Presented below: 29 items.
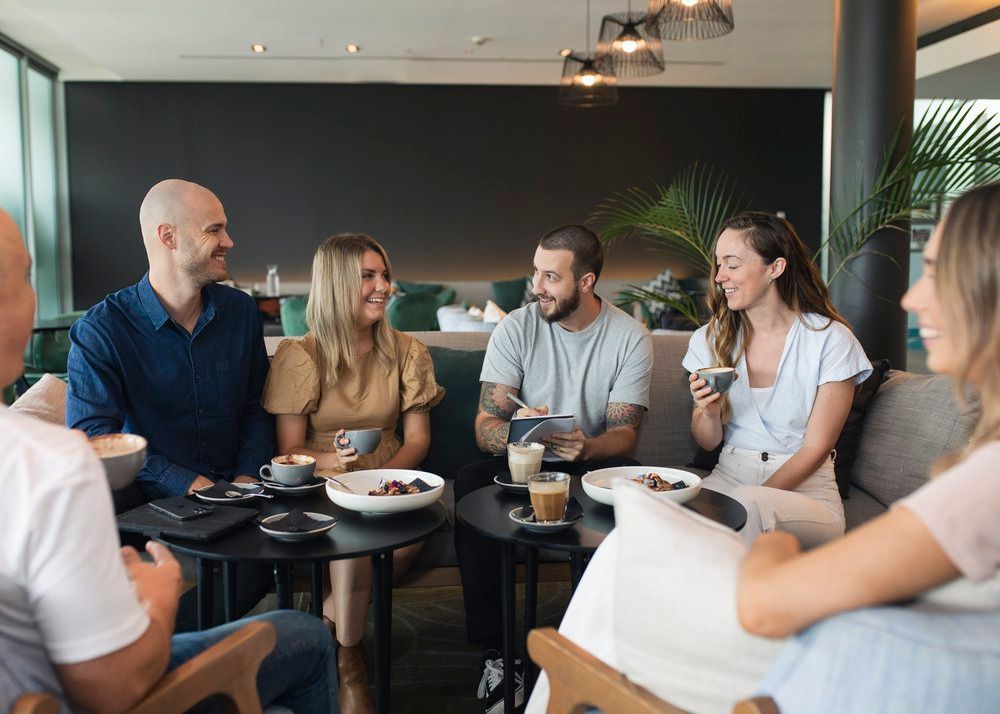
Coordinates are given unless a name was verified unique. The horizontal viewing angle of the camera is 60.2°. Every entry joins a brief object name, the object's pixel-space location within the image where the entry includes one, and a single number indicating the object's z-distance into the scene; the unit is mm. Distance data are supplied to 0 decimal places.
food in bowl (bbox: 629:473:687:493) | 1954
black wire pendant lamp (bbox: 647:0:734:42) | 4594
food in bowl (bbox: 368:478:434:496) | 1935
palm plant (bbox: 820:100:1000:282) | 3369
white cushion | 1057
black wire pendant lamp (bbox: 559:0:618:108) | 6410
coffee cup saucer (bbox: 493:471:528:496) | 2084
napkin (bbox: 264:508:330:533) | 1707
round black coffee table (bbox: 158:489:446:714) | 1654
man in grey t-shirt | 2781
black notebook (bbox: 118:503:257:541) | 1722
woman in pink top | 927
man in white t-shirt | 953
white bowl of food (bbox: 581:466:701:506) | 1900
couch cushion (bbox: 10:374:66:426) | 2631
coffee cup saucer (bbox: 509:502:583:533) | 1751
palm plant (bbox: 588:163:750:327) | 3885
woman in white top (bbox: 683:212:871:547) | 2479
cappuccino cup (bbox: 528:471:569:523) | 1768
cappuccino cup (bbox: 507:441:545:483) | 2049
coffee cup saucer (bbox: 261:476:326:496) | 2031
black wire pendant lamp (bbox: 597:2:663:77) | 5621
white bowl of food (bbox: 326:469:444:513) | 1842
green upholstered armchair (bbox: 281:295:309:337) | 4914
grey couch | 2678
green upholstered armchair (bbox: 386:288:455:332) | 5431
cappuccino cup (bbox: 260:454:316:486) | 2021
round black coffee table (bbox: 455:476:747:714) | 1739
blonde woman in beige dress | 2686
